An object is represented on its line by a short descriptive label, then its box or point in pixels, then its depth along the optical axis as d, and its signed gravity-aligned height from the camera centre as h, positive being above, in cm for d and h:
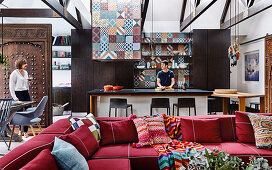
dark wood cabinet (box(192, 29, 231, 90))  701 +82
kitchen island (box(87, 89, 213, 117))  469 -48
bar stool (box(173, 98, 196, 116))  443 -42
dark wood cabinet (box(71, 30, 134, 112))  677 +49
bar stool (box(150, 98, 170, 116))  441 -41
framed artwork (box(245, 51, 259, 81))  739 +69
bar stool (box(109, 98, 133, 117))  434 -42
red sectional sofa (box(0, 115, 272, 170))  164 -80
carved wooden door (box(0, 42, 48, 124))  536 +52
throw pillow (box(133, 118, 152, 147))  257 -64
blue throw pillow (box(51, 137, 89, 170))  146 -56
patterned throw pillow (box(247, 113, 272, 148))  246 -58
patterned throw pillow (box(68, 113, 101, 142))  241 -50
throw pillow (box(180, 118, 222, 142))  271 -64
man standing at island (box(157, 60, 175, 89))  546 +20
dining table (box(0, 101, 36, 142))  366 -44
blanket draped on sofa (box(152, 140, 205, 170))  222 -82
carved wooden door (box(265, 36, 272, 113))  640 +33
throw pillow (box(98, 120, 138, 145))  262 -65
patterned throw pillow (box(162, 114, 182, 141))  284 -63
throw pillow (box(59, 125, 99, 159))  191 -59
